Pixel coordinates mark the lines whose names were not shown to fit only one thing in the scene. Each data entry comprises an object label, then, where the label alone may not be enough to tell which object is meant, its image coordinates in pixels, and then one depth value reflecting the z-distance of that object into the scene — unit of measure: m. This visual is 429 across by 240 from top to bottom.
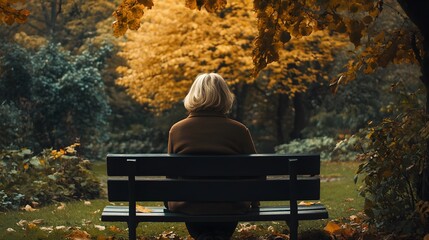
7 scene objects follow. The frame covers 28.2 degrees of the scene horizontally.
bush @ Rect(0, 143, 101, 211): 12.08
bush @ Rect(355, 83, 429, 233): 7.40
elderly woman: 6.53
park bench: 6.22
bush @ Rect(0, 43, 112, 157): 21.56
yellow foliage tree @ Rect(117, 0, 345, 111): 24.87
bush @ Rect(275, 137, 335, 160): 27.89
